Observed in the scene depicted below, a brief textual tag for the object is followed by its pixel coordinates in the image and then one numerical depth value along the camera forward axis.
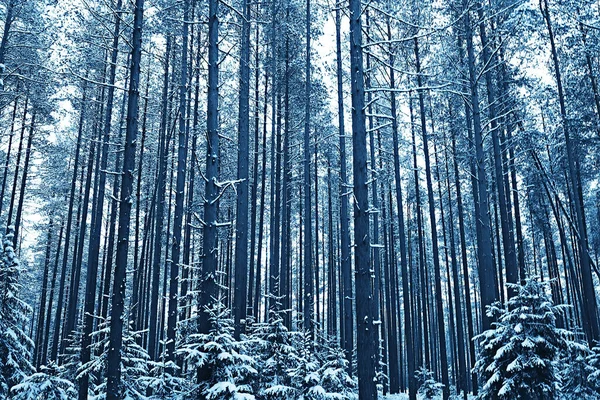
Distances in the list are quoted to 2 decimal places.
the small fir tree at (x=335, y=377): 11.82
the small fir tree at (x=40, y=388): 9.10
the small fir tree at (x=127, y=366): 10.82
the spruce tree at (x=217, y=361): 7.67
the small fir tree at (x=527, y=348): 9.89
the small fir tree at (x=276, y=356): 11.62
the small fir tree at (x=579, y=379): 13.70
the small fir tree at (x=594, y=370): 13.23
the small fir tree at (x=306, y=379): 10.92
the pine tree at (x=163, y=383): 11.54
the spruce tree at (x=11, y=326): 10.02
